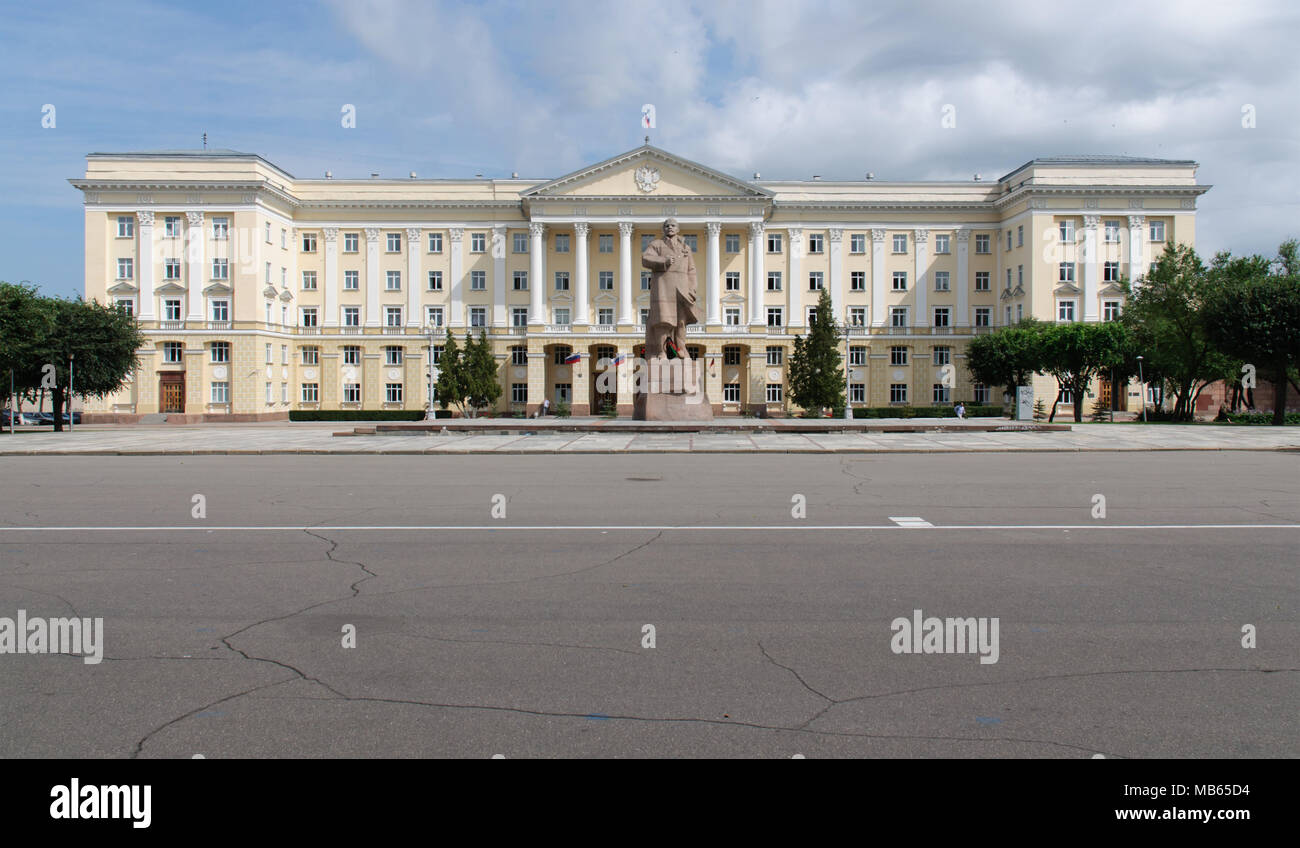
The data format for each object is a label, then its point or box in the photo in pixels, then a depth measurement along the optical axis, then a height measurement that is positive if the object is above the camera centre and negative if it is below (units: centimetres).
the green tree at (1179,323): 5403 +565
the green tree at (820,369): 6131 +330
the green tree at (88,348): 4609 +382
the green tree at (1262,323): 4662 +484
